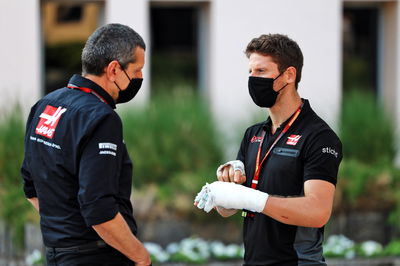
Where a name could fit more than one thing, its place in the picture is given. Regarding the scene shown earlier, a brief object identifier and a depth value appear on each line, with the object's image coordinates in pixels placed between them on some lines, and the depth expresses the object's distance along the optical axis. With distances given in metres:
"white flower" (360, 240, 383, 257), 13.60
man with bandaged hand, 6.45
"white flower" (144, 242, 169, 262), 13.15
